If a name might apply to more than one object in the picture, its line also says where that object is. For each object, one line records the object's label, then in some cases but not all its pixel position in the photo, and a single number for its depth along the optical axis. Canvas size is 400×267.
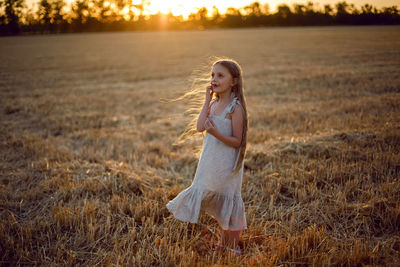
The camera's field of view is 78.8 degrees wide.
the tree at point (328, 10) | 45.53
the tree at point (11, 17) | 37.03
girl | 2.09
